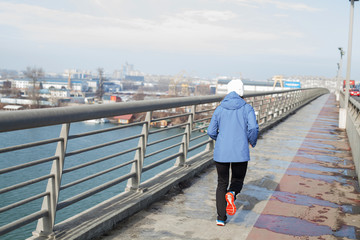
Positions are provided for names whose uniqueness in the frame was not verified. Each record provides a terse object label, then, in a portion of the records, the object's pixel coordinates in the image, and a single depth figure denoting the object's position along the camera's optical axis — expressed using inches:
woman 179.8
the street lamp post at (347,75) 656.1
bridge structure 144.3
